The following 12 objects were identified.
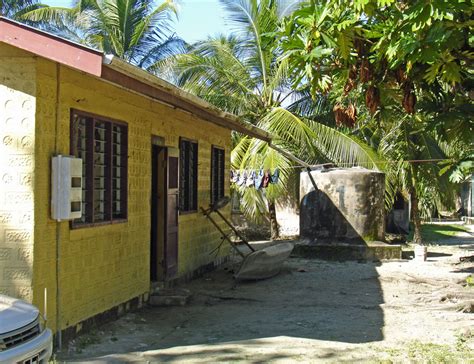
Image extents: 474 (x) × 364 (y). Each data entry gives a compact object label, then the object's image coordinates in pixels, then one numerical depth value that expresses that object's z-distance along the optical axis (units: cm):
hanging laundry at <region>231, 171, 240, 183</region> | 1662
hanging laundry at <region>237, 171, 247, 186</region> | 1623
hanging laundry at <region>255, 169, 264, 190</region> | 1569
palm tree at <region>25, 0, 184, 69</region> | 2256
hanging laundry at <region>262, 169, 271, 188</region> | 1566
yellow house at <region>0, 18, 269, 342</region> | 607
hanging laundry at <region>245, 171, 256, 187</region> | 1591
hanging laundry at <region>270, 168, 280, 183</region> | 1576
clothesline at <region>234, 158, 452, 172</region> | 1725
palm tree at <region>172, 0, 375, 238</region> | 1752
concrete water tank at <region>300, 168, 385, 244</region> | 1509
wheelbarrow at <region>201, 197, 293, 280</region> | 1089
